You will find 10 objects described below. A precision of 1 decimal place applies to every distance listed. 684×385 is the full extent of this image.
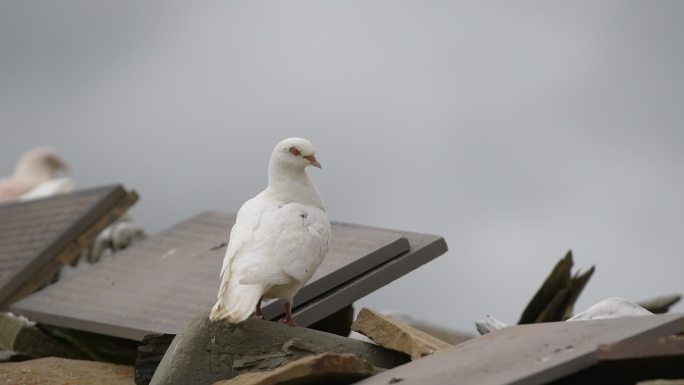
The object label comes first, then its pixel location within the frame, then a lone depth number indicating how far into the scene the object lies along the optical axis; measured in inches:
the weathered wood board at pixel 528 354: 416.2
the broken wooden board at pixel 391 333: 518.9
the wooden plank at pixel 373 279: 600.1
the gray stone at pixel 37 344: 751.1
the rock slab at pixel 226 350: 505.0
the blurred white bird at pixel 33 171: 1428.4
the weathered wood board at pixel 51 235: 857.5
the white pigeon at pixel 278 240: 498.3
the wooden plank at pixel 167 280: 629.9
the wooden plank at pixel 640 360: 389.4
